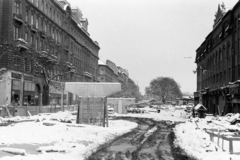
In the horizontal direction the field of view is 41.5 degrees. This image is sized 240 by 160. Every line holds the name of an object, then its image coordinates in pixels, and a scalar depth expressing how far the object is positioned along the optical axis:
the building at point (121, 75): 159.62
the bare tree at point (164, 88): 124.94
